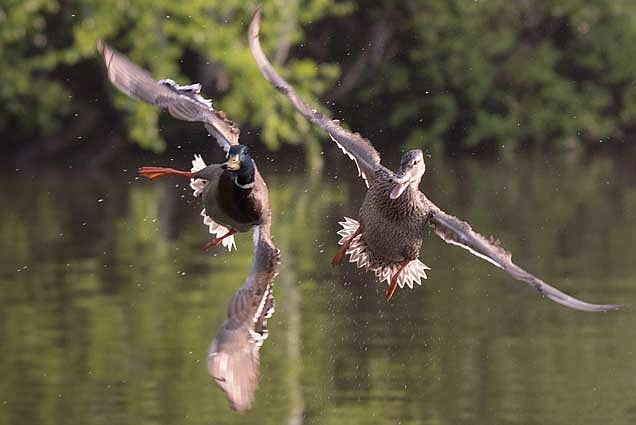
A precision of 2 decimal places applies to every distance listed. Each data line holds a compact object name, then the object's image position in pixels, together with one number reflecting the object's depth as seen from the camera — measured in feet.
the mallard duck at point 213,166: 56.54
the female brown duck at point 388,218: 56.65
